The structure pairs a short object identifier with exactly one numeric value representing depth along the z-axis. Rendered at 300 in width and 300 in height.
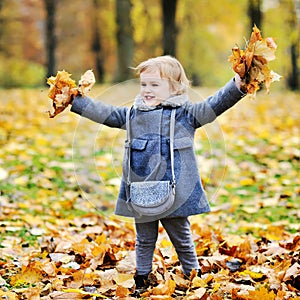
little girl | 3.13
